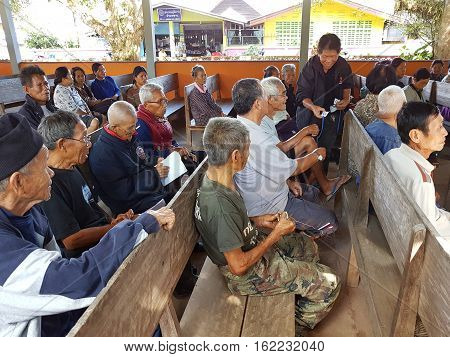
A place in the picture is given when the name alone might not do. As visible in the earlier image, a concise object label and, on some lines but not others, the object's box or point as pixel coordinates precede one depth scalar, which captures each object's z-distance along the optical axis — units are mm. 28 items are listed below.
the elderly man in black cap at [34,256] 1042
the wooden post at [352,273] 2453
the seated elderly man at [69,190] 1806
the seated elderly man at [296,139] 3016
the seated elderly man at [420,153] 1925
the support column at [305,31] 6660
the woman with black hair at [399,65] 5289
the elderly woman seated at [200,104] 5145
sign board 15188
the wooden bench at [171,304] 1127
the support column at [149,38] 7406
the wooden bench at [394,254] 1315
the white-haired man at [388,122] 2701
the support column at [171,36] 15086
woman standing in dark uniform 3592
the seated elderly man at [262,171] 2381
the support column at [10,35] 8062
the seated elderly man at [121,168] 2547
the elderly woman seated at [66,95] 4539
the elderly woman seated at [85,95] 5457
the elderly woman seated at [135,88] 5403
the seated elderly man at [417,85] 4418
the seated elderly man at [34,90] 3615
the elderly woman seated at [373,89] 3416
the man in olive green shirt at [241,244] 1750
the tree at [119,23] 9219
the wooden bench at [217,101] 5105
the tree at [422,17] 8312
